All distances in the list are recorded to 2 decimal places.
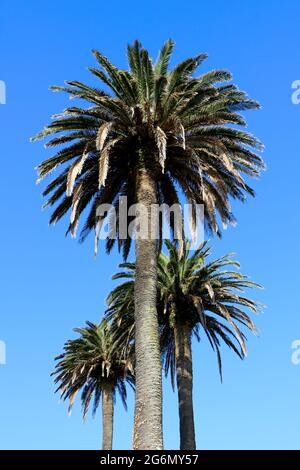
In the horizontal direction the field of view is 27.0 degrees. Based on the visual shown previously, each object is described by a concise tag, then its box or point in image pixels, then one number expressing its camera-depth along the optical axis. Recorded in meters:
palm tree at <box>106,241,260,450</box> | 27.52
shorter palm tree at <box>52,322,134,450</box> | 35.41
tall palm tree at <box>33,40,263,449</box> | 19.14
